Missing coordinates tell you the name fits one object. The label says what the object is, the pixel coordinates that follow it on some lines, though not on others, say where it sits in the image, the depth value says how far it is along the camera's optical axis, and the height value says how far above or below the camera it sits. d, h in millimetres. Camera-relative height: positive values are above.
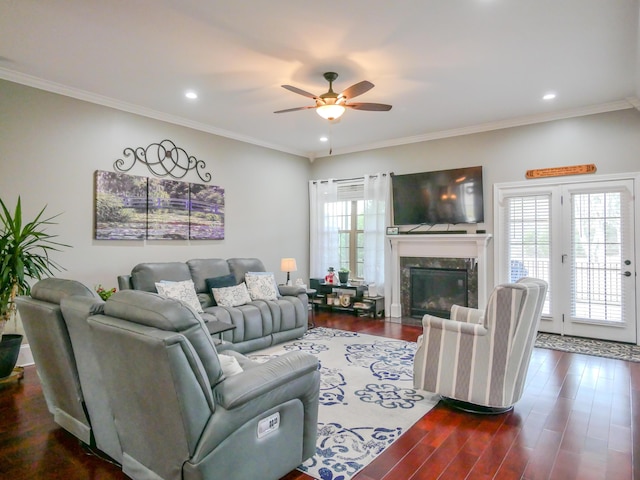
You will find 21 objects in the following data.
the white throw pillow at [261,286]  5027 -577
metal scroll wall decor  4828 +1111
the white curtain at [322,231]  7141 +213
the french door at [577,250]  4773 -123
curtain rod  6695 +1144
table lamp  5964 -345
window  6965 +346
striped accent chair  2768 -829
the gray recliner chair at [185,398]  1638 -713
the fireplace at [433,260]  5637 -286
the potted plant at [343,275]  6711 -570
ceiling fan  3682 +1347
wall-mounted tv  5719 +692
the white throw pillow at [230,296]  4660 -650
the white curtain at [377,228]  6551 +242
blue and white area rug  2363 -1287
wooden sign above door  4938 +924
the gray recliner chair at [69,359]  2111 -680
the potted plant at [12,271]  3395 -242
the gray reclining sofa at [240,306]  4285 -752
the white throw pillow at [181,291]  4218 -525
